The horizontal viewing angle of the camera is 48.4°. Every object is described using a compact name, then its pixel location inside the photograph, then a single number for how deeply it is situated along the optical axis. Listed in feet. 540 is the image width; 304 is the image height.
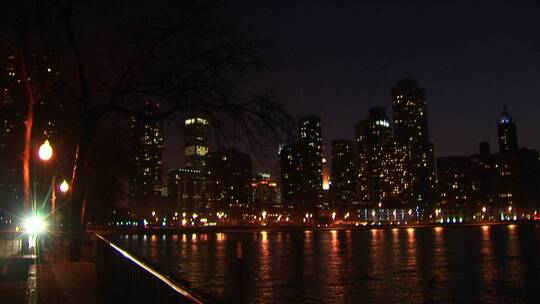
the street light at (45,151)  65.10
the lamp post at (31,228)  65.26
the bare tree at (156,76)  47.47
